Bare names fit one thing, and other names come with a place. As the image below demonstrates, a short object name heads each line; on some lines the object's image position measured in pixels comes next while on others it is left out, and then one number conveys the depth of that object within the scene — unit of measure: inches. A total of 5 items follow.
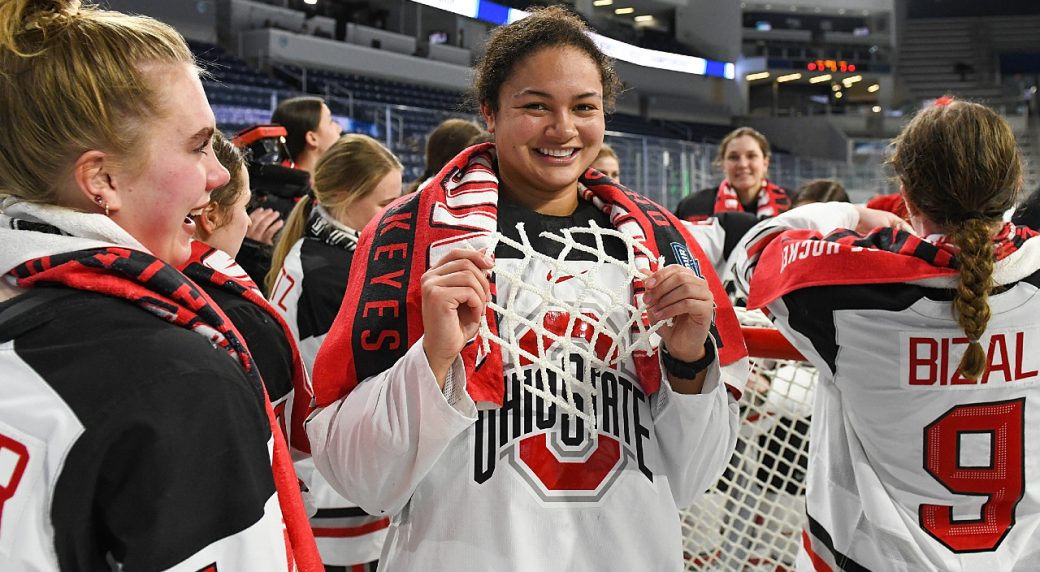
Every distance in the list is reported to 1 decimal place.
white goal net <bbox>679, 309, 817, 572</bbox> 82.3
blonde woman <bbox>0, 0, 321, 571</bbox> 29.6
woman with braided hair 58.3
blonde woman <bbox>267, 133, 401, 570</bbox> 83.8
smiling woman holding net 46.5
